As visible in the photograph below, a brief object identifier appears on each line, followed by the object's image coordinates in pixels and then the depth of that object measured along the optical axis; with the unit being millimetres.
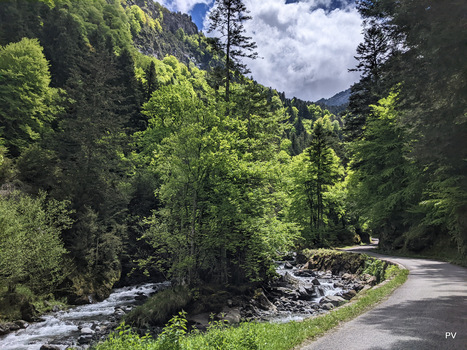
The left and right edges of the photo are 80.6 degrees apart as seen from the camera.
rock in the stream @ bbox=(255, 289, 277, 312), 16736
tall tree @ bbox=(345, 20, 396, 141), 33812
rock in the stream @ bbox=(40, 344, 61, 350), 11404
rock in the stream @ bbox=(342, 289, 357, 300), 16678
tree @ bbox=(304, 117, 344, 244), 35938
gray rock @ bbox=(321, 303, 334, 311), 15184
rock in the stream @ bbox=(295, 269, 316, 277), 26234
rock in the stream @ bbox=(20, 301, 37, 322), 14781
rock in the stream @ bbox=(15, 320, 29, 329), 13891
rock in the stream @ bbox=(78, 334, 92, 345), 12480
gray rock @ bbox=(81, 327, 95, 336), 13432
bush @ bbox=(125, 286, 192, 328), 14297
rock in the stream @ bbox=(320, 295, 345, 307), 15670
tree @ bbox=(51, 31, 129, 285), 21594
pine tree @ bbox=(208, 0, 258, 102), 23125
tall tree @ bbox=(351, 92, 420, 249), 25594
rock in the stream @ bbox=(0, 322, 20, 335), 12933
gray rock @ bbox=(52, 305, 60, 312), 16823
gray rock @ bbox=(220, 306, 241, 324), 14198
